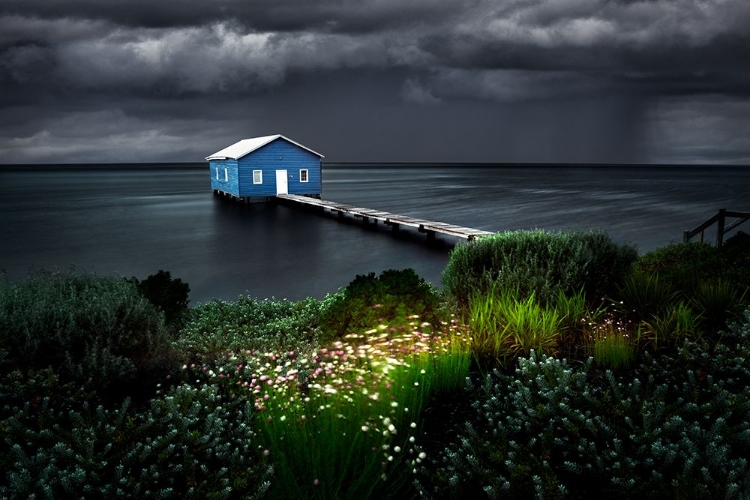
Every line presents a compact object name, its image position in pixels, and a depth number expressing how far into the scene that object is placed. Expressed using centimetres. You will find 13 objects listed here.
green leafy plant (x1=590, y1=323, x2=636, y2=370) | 653
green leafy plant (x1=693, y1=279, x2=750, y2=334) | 795
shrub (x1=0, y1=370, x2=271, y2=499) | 418
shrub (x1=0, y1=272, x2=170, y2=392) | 655
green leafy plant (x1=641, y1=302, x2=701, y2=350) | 716
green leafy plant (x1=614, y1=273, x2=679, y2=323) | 812
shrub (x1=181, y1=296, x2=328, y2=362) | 1005
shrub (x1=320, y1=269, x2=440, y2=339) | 871
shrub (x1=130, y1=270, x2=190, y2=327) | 1232
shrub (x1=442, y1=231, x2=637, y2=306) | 891
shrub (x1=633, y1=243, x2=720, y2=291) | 965
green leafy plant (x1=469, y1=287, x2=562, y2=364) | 688
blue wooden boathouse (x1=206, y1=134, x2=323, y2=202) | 5072
